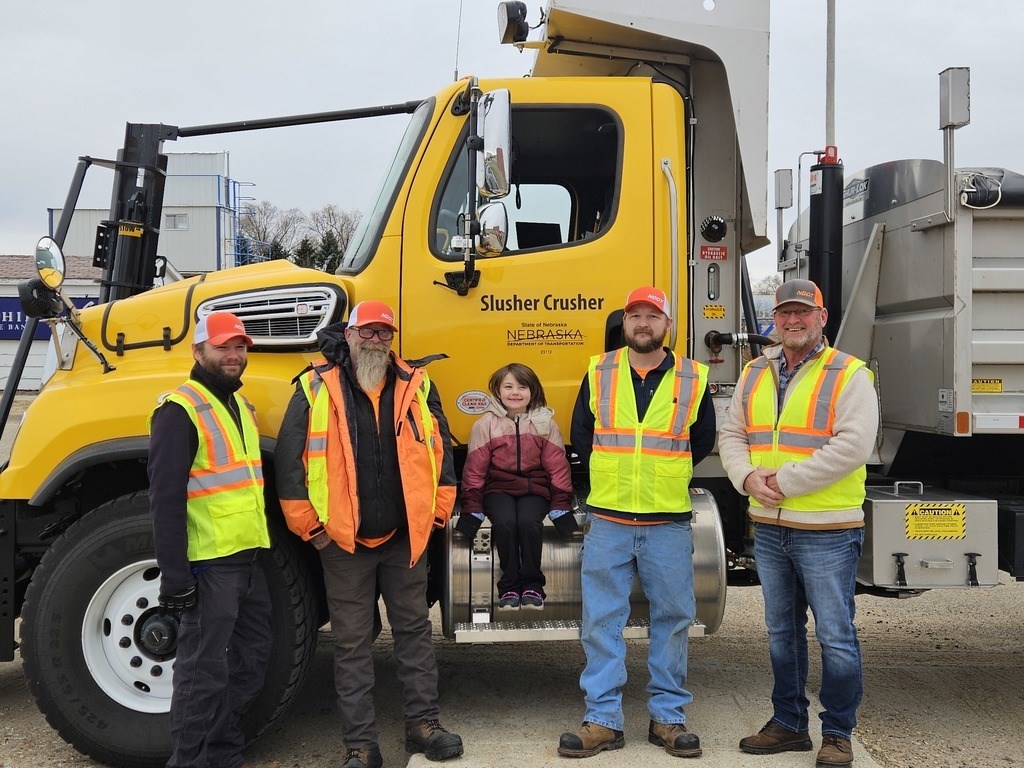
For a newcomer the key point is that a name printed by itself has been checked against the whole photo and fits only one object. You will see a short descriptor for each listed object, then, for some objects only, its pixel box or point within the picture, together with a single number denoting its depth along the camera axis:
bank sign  26.73
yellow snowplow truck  3.96
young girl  4.19
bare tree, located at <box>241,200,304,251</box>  33.59
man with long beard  3.82
